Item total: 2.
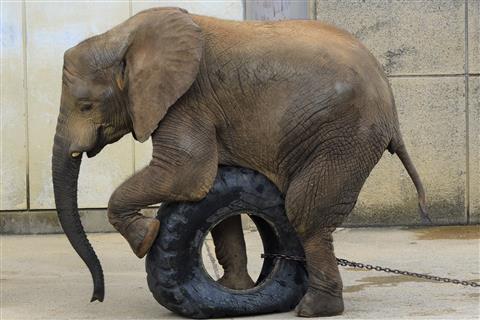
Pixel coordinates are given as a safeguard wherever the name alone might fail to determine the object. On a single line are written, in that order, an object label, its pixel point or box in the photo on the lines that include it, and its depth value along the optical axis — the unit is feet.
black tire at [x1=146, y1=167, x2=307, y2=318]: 43.96
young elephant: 43.27
